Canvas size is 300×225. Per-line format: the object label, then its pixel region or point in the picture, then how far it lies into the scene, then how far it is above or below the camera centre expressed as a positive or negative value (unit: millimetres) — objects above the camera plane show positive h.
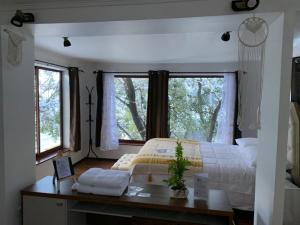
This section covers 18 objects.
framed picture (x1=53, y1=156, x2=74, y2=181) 1862 -559
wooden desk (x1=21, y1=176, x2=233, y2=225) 1563 -757
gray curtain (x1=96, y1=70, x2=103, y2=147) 5062 -64
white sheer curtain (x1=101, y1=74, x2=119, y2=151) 5051 -309
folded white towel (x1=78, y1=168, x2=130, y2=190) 1709 -596
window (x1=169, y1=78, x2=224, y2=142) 4840 -69
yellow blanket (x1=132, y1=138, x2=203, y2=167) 3002 -725
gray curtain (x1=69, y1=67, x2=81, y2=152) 4445 -163
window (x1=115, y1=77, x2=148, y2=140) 5148 -76
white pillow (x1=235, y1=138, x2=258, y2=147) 3466 -592
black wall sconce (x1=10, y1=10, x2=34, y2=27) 1669 +623
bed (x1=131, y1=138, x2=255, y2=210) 2760 -848
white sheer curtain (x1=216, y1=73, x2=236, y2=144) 4543 -80
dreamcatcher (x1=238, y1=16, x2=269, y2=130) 1436 +297
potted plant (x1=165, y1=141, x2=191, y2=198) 1650 -536
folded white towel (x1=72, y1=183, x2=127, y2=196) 1684 -665
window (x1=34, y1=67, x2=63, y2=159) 3777 -172
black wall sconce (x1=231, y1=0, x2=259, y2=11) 1410 +623
